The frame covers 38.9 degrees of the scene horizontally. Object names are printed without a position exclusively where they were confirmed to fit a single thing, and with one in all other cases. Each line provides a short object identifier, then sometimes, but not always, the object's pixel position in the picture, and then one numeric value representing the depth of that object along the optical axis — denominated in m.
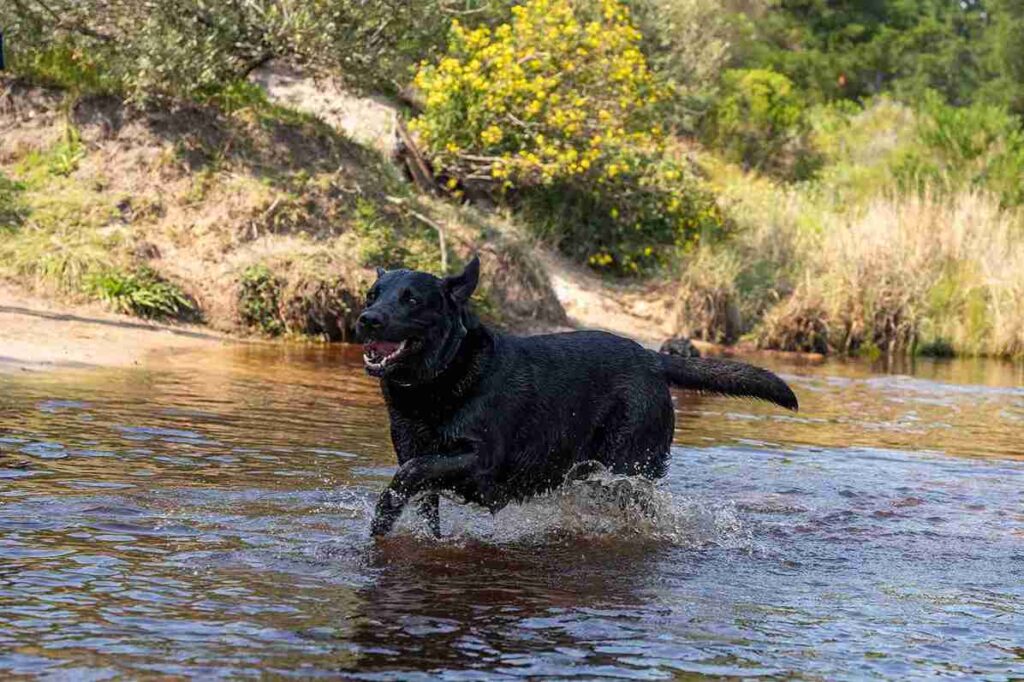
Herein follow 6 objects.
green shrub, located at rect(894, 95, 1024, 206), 26.72
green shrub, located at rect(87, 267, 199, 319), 14.52
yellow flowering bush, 19.89
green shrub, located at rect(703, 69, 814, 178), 30.44
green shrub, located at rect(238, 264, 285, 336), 15.26
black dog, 6.50
